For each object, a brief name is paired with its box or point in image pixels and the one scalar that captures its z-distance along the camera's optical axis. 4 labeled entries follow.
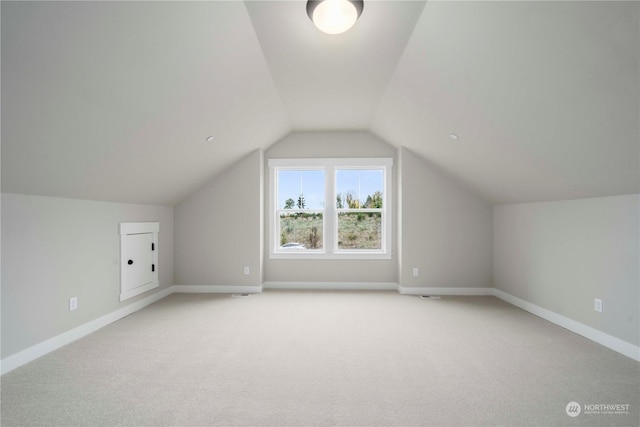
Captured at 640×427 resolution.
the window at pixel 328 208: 4.90
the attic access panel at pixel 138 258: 3.54
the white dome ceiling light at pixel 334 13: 1.87
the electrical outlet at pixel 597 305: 2.78
